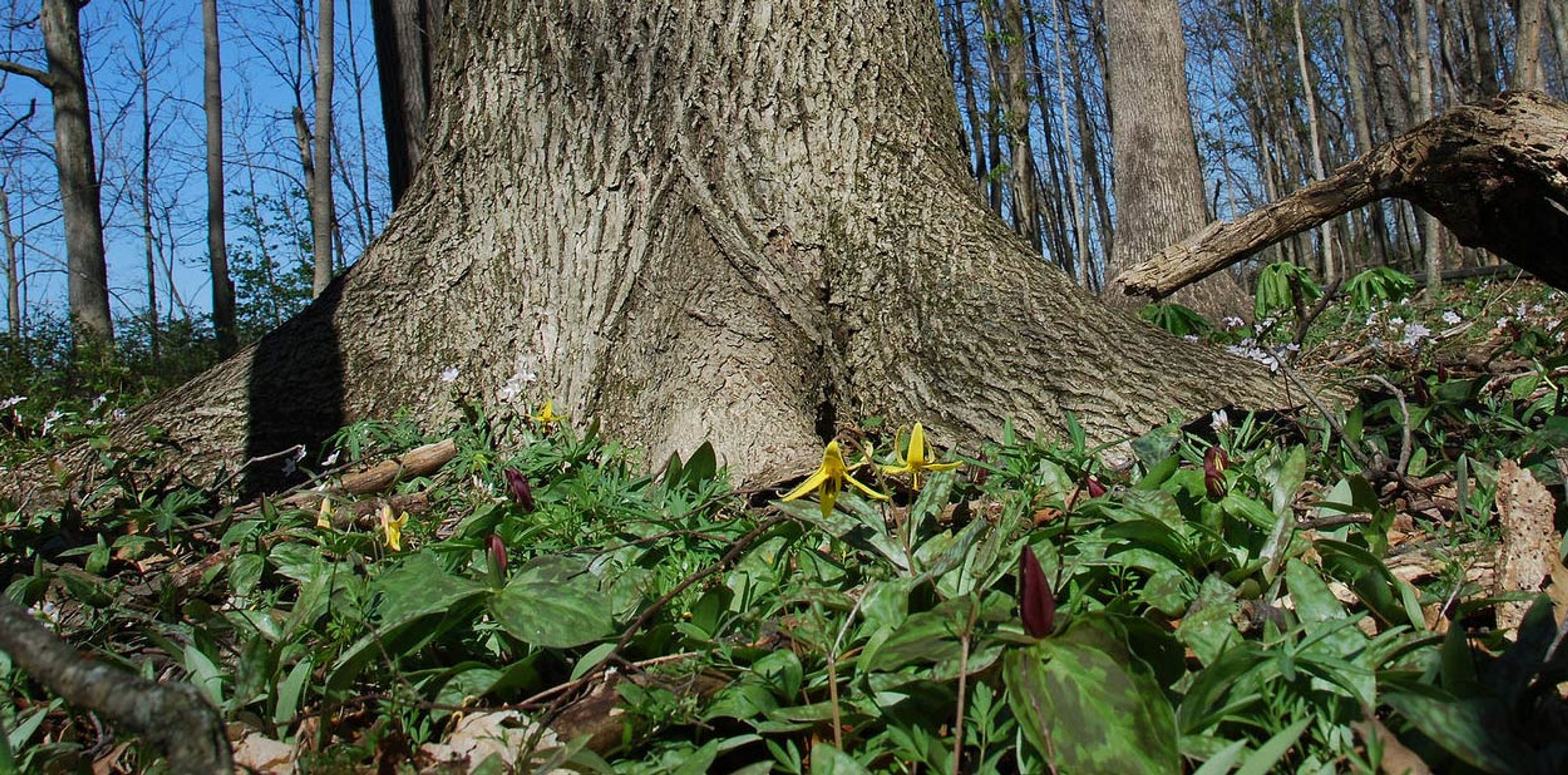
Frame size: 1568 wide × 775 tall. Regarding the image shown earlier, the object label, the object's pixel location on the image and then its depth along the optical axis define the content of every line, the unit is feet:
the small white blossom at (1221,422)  6.76
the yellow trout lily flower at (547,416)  8.06
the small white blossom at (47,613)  5.53
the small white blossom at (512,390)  8.53
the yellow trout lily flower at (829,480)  4.35
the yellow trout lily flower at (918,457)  4.54
